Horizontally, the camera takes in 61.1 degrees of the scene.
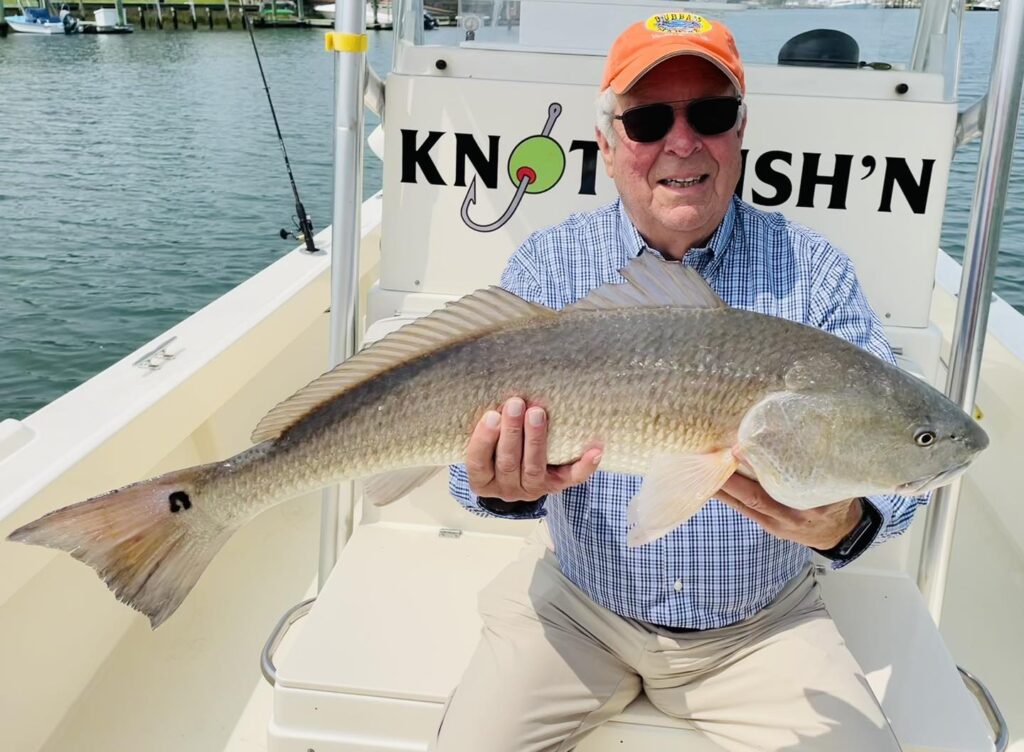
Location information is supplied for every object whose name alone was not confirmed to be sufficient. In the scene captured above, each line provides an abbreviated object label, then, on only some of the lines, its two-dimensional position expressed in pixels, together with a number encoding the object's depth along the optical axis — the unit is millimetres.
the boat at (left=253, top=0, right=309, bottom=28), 52062
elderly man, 2057
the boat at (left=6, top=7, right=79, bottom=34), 48062
